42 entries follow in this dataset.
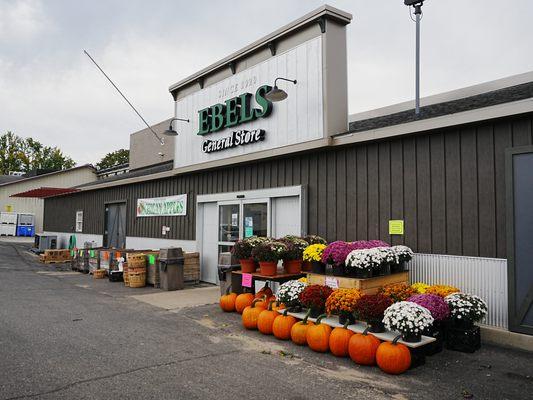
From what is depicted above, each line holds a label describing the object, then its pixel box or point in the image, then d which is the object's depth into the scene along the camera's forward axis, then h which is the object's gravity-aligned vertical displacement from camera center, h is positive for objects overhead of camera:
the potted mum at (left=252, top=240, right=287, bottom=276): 7.09 -0.43
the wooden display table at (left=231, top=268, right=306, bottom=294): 7.19 -0.84
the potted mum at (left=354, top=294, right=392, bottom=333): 5.14 -0.98
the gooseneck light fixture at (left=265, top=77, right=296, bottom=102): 8.02 +2.58
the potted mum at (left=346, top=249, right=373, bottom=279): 5.94 -0.45
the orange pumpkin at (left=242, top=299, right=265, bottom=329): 6.59 -1.37
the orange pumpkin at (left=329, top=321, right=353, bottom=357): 5.21 -1.38
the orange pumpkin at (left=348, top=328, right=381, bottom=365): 4.91 -1.38
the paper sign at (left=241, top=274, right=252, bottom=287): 7.50 -0.91
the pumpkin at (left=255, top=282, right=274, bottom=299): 7.34 -1.12
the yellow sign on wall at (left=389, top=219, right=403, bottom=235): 7.09 +0.07
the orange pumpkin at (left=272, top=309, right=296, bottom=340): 6.05 -1.40
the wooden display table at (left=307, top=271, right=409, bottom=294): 6.04 -0.76
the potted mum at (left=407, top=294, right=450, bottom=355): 5.29 -1.02
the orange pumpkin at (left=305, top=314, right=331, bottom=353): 5.43 -1.39
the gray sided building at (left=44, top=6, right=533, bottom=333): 5.92 +1.19
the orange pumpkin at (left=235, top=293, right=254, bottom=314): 7.58 -1.30
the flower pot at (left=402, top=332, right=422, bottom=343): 4.84 -1.23
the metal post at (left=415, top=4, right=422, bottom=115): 10.08 +4.57
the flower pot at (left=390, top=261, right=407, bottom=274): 6.71 -0.59
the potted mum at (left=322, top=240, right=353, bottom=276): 6.23 -0.37
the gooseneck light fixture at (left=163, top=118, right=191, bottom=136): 11.79 +2.70
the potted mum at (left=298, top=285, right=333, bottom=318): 5.92 -0.97
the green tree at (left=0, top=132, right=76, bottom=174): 59.31 +10.27
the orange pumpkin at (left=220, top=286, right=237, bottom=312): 7.84 -1.36
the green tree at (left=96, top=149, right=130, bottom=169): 57.31 +9.61
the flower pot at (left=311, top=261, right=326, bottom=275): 6.79 -0.60
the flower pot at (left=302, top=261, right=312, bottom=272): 7.70 -0.67
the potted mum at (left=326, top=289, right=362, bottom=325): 5.44 -0.96
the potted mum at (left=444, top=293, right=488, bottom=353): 5.39 -1.17
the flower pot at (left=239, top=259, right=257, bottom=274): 7.61 -0.66
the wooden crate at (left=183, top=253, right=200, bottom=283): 11.31 -1.05
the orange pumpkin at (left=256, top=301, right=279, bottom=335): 6.33 -1.38
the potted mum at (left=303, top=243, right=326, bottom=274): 6.73 -0.43
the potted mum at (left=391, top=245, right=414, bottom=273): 6.38 -0.38
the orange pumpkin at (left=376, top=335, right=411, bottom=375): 4.64 -1.42
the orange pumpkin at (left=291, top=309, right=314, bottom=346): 5.74 -1.39
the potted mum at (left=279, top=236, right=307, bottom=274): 7.31 -0.42
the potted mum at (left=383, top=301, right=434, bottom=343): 4.79 -1.03
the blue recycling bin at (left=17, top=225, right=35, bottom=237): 37.53 -0.29
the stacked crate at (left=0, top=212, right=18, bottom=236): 36.97 +0.31
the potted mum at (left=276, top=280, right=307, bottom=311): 6.27 -0.98
